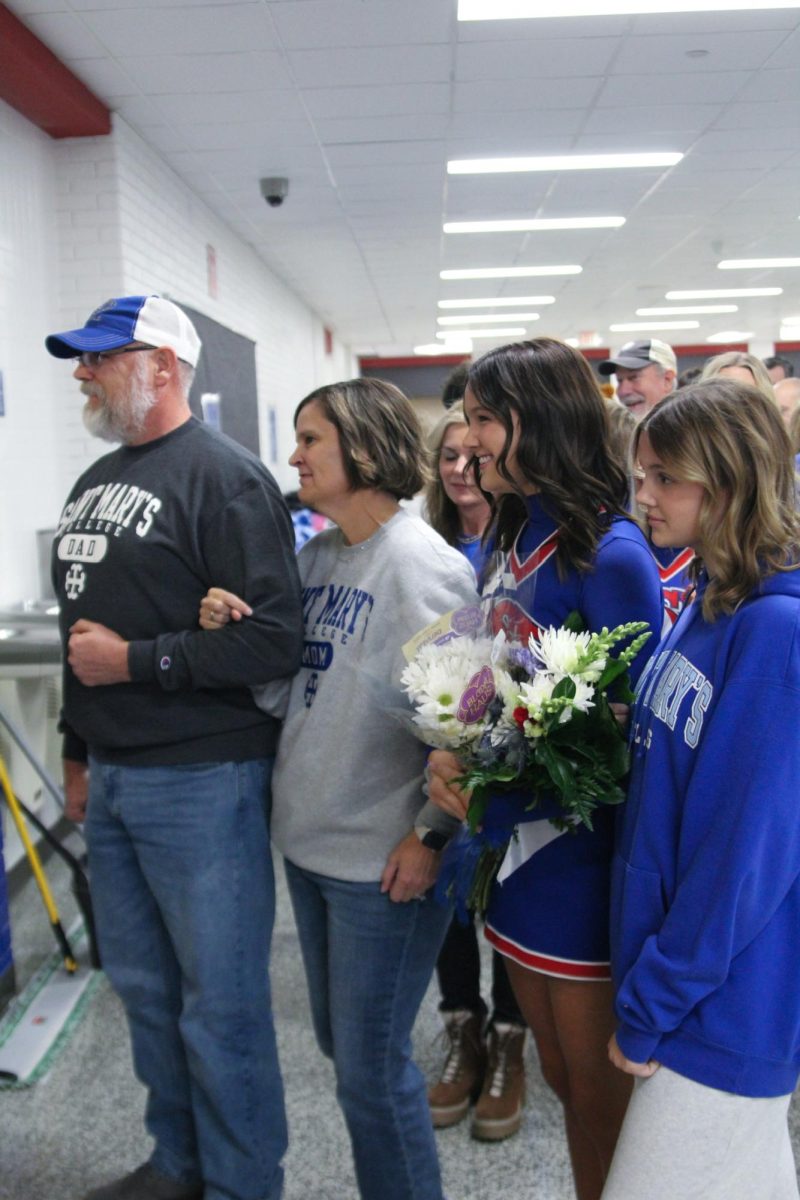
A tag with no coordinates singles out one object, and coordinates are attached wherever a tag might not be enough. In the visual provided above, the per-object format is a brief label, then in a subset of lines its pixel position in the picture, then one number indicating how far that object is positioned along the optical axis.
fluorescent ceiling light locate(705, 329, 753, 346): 16.62
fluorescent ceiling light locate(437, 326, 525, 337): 14.92
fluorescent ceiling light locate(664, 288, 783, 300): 11.85
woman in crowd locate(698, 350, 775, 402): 2.92
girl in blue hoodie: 1.07
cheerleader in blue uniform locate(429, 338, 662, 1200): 1.35
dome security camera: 5.97
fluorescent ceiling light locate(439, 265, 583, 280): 9.74
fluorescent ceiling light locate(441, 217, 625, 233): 7.67
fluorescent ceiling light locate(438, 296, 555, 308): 11.74
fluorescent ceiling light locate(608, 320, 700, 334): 14.72
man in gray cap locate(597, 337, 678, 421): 3.90
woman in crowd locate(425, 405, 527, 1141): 2.17
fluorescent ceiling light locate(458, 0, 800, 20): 3.83
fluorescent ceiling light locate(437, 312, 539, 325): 13.14
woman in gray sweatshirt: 1.54
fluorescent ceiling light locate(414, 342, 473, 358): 16.71
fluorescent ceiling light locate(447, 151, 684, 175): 5.99
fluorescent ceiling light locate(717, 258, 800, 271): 9.88
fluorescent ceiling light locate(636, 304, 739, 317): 13.21
